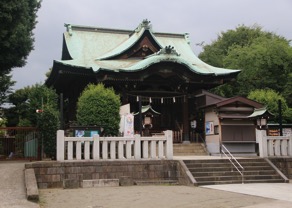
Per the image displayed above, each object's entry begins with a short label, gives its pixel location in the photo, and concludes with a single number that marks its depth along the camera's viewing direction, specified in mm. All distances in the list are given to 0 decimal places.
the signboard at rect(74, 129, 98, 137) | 15125
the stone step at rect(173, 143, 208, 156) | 21000
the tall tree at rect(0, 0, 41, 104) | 16422
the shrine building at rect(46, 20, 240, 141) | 22203
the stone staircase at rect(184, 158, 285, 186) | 13711
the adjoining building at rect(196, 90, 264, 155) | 20891
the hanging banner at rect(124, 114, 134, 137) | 15789
